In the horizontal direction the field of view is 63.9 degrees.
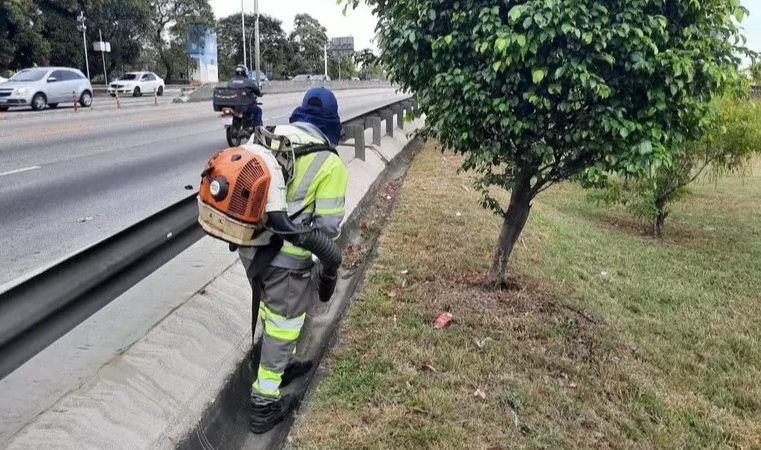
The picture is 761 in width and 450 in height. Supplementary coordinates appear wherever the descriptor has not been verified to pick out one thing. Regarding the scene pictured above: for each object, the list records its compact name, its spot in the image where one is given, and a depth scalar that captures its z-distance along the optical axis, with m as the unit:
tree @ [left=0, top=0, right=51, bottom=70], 34.41
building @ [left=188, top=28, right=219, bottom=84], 61.76
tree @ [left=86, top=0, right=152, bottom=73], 46.34
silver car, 21.52
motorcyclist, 11.60
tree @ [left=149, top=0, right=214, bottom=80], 57.65
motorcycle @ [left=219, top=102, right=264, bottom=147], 11.73
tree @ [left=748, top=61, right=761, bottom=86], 5.11
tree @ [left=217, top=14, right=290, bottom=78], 93.19
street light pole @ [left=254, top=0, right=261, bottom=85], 34.75
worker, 3.09
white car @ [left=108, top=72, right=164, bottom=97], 35.50
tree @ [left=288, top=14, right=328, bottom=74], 95.75
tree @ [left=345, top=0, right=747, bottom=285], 3.47
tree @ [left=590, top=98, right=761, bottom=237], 8.16
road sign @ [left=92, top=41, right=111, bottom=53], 42.53
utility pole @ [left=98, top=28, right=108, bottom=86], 45.92
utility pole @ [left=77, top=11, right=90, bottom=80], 39.73
